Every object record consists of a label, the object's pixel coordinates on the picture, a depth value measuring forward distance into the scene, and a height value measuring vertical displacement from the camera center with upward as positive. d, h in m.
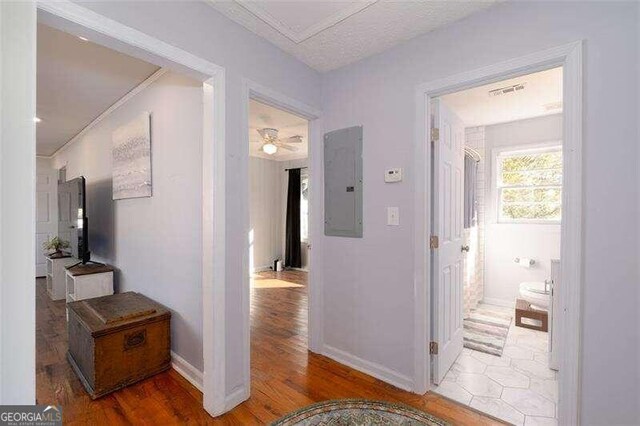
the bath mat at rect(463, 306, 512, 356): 2.73 -1.30
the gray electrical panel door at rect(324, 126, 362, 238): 2.34 +0.24
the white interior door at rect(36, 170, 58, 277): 5.52 -0.02
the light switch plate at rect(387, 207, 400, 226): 2.12 -0.04
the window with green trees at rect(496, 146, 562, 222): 3.66 +0.35
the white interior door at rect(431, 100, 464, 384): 2.07 -0.23
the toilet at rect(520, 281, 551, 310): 2.91 -0.88
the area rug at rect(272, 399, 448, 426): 1.73 -1.28
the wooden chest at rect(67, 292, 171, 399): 1.95 -0.97
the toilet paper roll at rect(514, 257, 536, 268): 3.68 -0.66
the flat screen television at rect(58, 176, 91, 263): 3.20 -0.07
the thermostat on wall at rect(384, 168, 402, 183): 2.10 +0.27
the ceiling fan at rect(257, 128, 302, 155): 4.08 +1.09
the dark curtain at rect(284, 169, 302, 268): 6.42 -0.21
